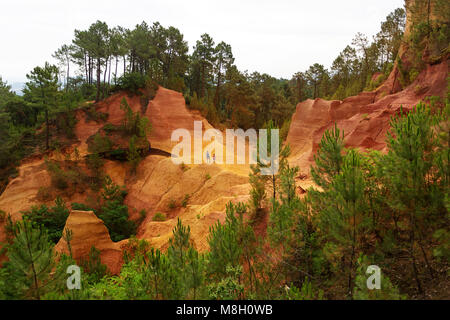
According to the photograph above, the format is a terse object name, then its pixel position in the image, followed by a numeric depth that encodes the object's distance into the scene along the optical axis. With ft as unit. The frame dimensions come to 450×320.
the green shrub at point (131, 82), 123.44
